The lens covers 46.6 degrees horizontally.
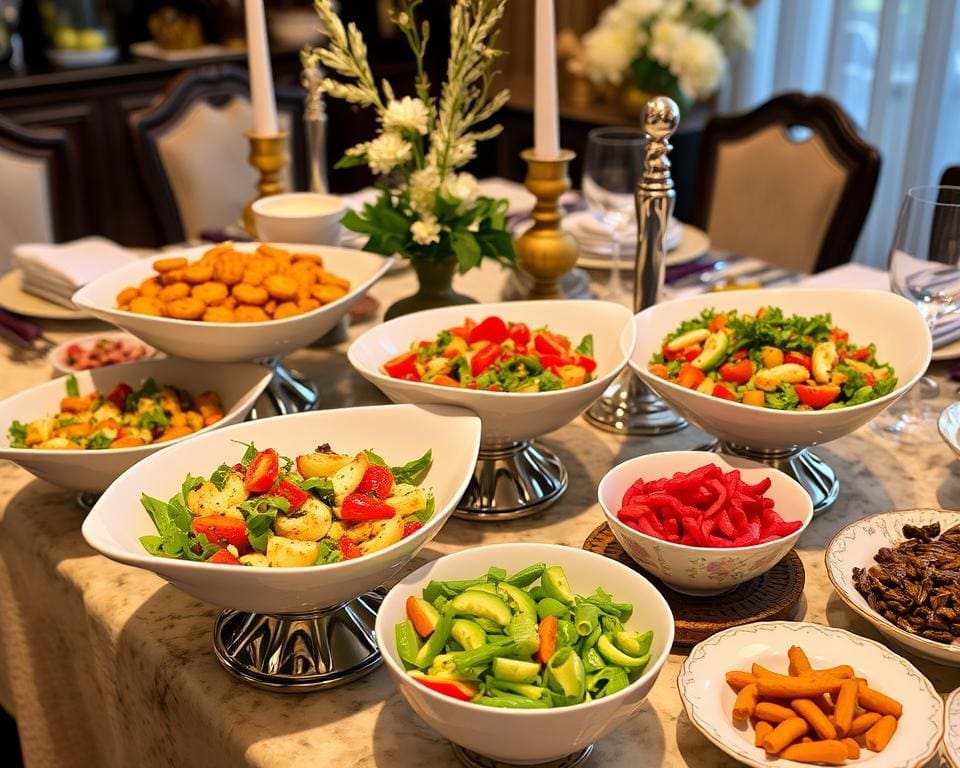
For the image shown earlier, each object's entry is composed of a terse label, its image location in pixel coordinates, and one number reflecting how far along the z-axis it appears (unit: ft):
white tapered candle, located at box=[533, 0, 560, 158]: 4.60
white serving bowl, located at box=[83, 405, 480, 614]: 2.75
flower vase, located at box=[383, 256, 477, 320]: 4.75
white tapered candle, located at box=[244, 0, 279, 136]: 5.20
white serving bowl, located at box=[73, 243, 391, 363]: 3.98
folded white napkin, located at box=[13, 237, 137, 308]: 5.50
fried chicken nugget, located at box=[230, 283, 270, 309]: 4.16
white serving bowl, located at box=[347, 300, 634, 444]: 3.57
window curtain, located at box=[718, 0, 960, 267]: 9.73
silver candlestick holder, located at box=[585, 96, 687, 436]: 4.11
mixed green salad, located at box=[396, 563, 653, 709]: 2.60
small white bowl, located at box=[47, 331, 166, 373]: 4.84
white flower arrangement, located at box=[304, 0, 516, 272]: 4.43
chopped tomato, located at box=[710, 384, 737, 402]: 3.75
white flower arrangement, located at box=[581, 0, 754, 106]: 9.67
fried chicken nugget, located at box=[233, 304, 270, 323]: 4.09
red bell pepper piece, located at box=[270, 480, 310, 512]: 3.11
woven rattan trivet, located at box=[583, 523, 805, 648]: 3.18
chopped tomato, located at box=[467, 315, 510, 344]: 4.07
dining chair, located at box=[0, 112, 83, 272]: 7.57
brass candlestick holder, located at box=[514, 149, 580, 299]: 4.84
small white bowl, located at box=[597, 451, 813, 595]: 3.07
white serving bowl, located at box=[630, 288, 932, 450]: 3.57
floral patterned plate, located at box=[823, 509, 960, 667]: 2.96
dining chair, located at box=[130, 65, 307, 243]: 8.26
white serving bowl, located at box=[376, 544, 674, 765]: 2.46
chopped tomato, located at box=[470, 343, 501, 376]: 3.86
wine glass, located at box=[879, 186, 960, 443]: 4.06
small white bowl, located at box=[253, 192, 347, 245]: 5.02
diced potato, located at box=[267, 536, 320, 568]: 2.92
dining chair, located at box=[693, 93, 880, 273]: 7.29
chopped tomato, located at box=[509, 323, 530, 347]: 4.03
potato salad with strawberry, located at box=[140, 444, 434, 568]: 2.99
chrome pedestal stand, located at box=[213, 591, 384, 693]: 3.08
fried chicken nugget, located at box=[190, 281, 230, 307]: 4.16
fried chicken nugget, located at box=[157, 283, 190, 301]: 4.17
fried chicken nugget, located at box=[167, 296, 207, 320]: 4.05
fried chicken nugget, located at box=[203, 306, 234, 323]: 4.08
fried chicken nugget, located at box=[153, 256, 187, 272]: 4.35
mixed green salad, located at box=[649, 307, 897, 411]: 3.72
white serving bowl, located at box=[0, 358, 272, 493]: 3.57
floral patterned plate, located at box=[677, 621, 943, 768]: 2.60
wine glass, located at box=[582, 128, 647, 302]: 5.49
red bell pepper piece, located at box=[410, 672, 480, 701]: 2.58
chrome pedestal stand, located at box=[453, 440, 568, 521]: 3.87
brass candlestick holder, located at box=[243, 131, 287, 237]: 5.44
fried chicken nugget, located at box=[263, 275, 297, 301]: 4.21
